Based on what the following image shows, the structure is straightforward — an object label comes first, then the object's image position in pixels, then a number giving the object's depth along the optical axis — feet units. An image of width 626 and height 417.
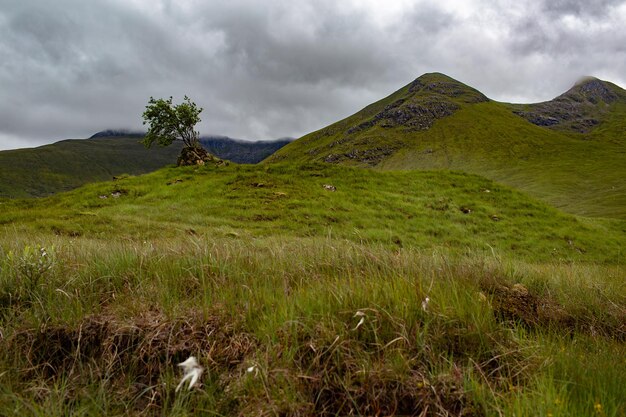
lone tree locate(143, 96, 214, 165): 150.41
